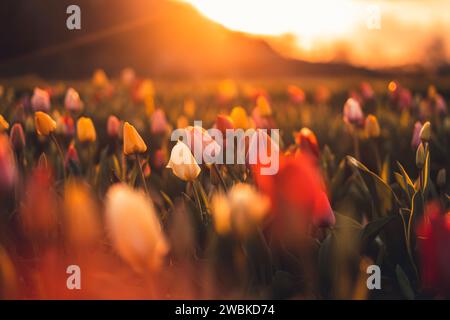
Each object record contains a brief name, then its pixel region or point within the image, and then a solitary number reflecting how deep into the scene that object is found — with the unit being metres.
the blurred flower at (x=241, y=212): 1.18
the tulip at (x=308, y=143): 1.89
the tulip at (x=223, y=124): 1.82
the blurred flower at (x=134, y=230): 0.98
